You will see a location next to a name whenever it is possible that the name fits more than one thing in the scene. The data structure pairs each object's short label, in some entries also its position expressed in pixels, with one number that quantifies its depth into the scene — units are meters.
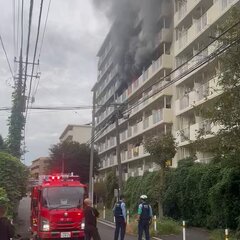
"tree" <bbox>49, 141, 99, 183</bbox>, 34.60
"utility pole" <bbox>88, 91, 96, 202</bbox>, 22.08
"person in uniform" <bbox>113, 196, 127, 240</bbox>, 9.32
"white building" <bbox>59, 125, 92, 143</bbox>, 63.43
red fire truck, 9.75
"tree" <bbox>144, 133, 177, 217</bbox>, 14.40
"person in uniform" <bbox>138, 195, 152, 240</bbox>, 9.45
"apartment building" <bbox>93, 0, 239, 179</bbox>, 19.59
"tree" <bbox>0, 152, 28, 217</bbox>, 11.19
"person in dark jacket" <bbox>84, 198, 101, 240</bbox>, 7.82
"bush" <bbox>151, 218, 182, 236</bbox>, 12.12
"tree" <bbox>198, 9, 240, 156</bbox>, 7.54
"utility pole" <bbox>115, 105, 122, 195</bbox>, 17.26
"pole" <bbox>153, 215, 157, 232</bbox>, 12.00
